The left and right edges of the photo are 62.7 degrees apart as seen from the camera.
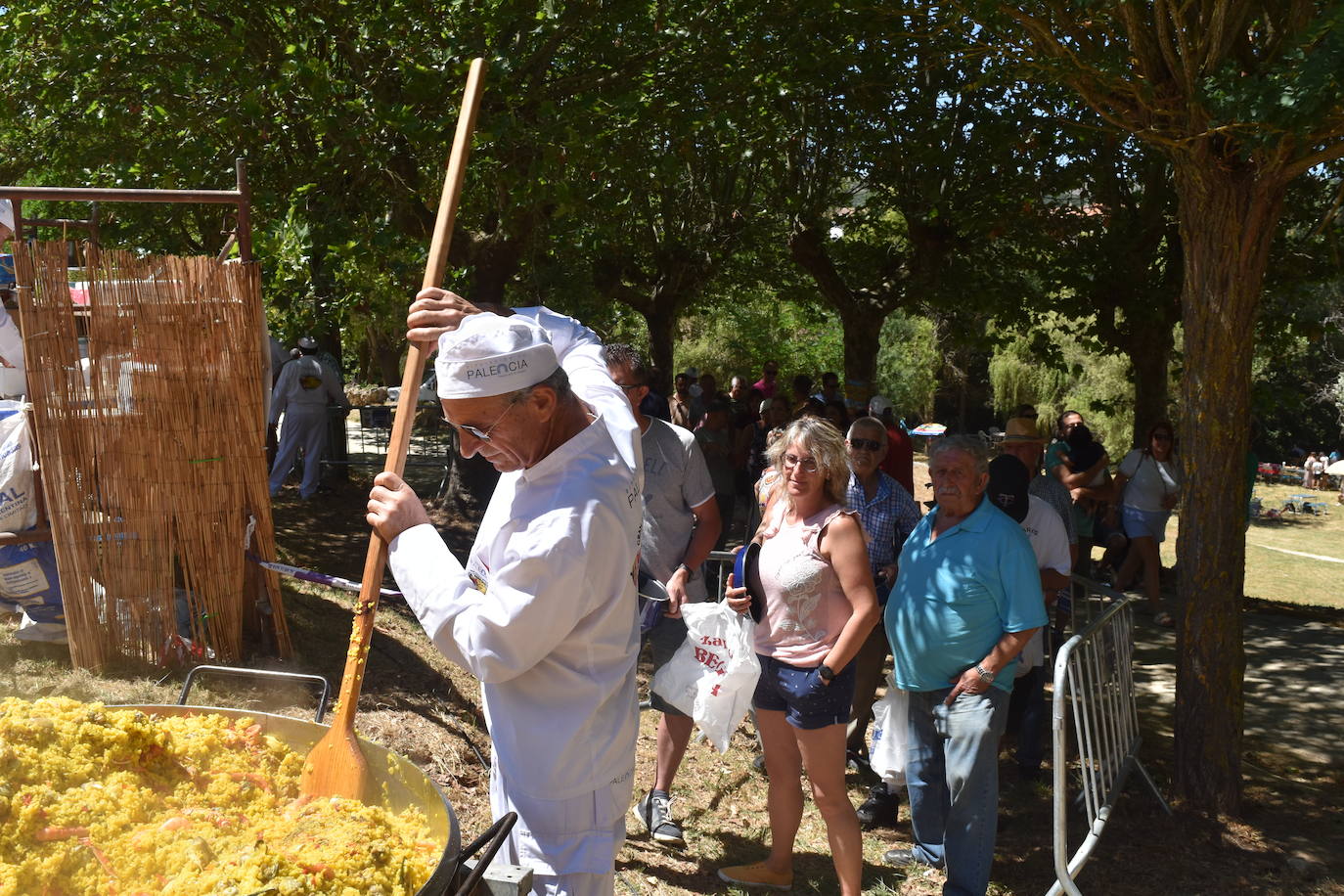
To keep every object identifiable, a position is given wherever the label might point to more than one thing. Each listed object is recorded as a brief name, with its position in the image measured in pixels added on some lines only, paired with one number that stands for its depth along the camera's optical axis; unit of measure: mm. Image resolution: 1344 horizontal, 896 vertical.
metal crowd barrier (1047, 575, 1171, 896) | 4078
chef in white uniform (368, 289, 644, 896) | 2266
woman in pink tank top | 4176
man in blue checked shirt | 5574
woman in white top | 9984
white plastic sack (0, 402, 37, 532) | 5195
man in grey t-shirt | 5008
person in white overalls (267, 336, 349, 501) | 13297
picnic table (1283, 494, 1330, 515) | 27969
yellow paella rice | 1997
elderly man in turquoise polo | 4238
